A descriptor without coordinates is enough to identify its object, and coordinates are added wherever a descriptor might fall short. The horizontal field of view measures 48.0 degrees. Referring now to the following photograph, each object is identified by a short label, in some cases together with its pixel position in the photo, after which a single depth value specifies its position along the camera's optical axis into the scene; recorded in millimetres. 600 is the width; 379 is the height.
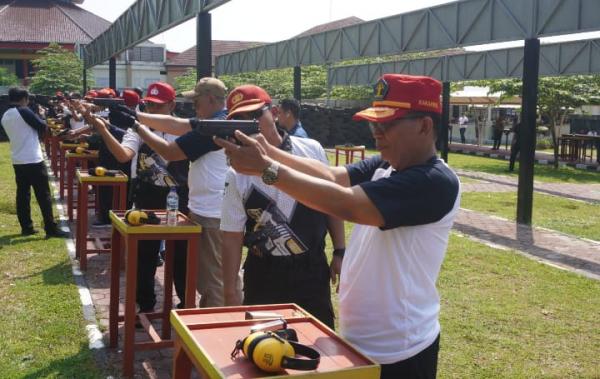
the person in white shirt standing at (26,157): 8773
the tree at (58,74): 36625
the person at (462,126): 35375
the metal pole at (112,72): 24228
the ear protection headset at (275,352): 2037
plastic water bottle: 4848
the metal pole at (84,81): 31012
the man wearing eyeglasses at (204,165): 4461
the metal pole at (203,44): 9523
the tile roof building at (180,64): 53781
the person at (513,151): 20156
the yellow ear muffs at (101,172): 7840
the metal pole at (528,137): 11117
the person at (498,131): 28464
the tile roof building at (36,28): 47438
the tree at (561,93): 22297
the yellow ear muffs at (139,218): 4715
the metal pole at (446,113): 20172
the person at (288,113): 7520
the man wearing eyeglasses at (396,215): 2246
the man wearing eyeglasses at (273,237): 3465
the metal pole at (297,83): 23031
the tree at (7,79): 37109
